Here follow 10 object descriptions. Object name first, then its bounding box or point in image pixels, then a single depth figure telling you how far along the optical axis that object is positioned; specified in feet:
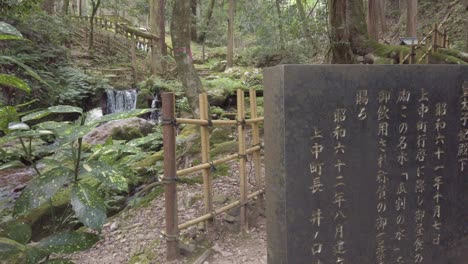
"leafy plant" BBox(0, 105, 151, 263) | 6.06
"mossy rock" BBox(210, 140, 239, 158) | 16.39
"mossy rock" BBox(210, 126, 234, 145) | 19.02
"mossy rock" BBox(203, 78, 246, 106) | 31.45
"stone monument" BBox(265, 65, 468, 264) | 6.48
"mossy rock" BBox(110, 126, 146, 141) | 23.52
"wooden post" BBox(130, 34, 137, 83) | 38.78
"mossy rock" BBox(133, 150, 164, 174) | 16.91
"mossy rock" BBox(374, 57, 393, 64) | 21.97
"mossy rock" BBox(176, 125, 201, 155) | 16.59
